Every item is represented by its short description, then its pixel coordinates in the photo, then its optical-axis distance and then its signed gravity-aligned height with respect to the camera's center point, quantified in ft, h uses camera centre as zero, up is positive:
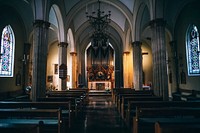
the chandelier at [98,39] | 37.87 +9.42
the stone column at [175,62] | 47.57 +3.96
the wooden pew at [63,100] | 19.13 -3.28
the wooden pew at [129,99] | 19.25 -3.32
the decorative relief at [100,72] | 78.48 +1.35
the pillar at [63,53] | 44.47 +6.76
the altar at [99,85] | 76.28 -5.43
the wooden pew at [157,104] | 14.96 -3.13
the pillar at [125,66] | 60.08 +3.42
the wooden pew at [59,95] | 24.23 -3.47
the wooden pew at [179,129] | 5.52 -2.08
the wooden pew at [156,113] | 10.96 -2.95
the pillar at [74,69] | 60.85 +2.46
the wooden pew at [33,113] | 10.79 -2.86
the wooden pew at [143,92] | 29.94 -3.70
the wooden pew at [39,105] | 14.83 -3.08
